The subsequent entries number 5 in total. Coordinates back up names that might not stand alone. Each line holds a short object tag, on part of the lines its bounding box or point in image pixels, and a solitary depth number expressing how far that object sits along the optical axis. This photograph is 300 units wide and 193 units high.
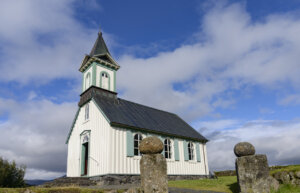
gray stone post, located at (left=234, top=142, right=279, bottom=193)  8.82
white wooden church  15.36
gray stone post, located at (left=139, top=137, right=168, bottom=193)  8.08
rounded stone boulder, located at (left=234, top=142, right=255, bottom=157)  9.39
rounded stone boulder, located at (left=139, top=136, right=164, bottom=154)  8.48
